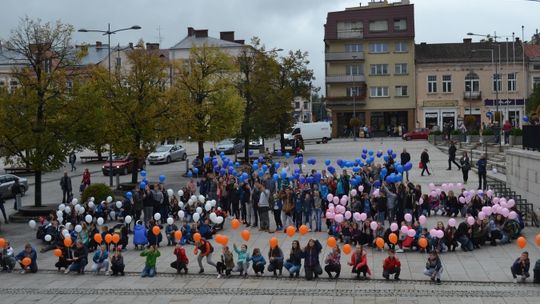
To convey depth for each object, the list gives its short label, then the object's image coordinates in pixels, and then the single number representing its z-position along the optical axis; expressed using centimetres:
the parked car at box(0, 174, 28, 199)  3408
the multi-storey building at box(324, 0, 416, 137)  7925
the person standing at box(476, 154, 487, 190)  2945
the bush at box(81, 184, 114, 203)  2849
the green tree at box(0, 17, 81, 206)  2725
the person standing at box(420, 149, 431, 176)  3600
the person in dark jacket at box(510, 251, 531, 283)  1688
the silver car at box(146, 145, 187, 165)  5316
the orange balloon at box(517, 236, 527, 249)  1812
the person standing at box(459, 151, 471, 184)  3228
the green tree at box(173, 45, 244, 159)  4206
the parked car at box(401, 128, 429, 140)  6988
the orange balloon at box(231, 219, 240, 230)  2137
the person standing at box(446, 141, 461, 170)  3734
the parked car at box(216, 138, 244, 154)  6134
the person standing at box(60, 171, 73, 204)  3117
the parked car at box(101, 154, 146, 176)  4422
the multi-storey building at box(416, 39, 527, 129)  7494
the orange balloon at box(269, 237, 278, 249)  1825
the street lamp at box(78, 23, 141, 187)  3478
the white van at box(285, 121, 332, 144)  7156
